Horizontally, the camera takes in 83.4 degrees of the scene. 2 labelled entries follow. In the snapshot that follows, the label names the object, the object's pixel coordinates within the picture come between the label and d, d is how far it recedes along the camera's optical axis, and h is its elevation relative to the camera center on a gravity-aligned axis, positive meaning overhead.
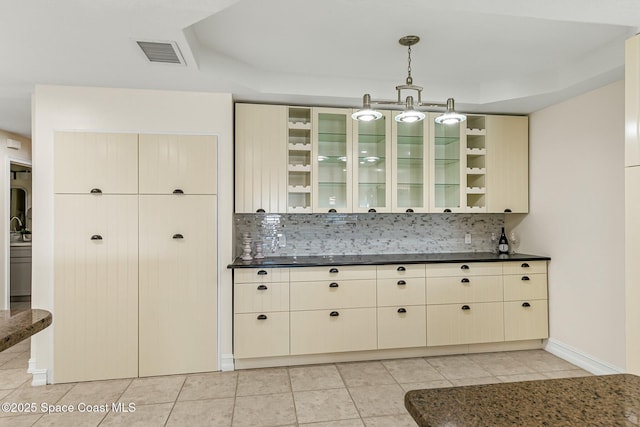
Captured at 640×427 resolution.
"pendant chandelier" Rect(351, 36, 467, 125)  2.46 +0.71
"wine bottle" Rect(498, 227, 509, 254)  4.09 -0.35
